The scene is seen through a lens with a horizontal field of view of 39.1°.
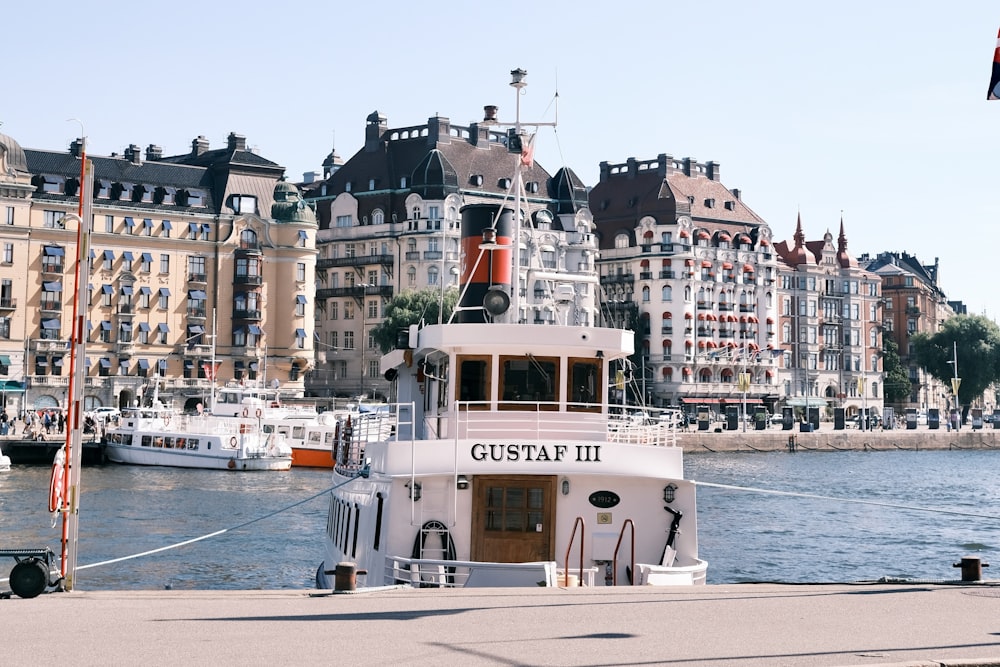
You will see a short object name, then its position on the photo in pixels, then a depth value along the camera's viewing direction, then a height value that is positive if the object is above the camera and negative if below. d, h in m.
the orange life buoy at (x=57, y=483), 20.42 -0.81
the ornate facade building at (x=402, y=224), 146.38 +22.10
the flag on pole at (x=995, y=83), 20.47 +5.17
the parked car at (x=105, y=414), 103.85 +1.05
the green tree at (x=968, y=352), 181.00 +11.09
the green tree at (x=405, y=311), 126.38 +10.89
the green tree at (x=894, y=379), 191.38 +7.89
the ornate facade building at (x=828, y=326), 175.38 +14.11
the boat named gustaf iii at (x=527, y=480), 25.05 -0.86
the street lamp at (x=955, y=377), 165.25 +7.80
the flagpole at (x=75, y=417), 20.42 +0.15
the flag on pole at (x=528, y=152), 29.42 +5.89
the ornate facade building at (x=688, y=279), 159.62 +18.01
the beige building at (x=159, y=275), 117.56 +13.55
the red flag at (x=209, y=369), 111.00 +4.93
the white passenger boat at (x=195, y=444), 89.88 -0.96
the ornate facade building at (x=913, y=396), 193.75 +5.86
